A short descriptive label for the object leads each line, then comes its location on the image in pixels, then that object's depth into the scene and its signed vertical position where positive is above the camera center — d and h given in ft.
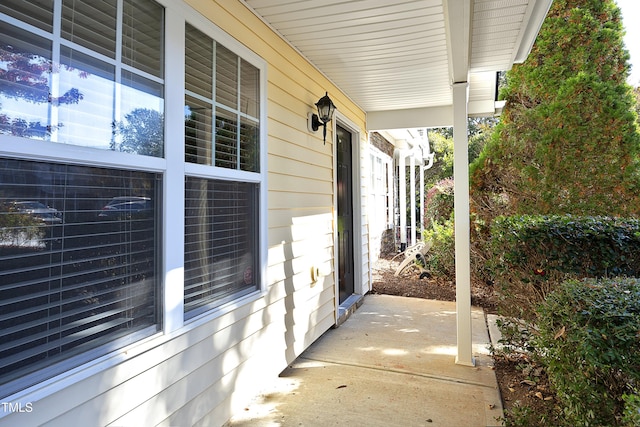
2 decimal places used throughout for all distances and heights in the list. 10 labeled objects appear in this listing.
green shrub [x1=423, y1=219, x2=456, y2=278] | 20.79 -1.93
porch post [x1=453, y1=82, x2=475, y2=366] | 10.72 -0.18
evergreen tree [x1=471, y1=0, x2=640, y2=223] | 13.47 +3.36
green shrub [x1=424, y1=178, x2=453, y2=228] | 23.63 +0.94
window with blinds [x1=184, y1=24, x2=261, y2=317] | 6.66 +0.91
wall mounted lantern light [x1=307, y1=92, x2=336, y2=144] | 11.96 +3.42
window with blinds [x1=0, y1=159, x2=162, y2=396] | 4.03 -0.54
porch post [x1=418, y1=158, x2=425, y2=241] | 35.07 +3.31
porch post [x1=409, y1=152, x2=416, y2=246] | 33.01 +1.81
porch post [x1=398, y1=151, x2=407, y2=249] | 29.99 +1.93
